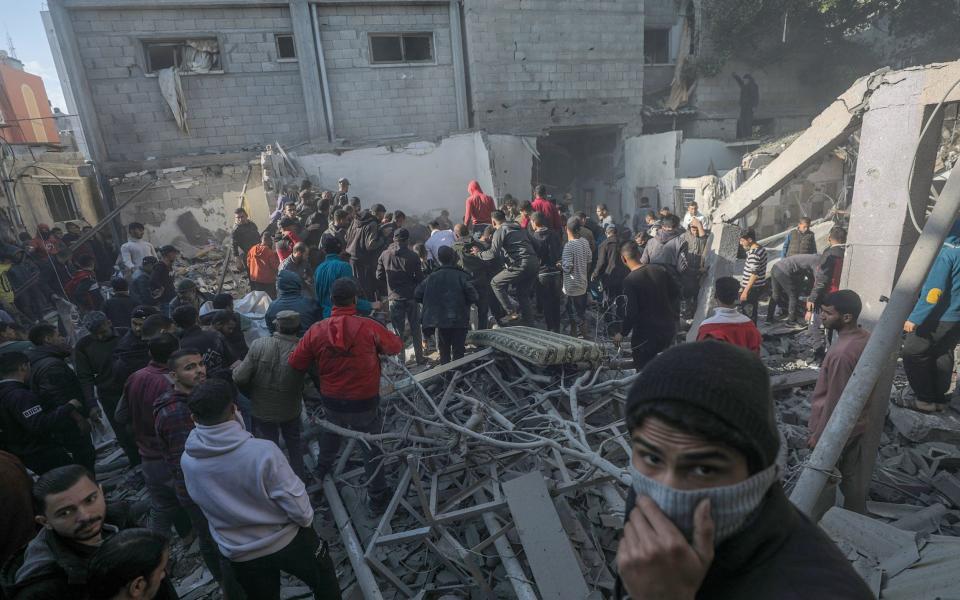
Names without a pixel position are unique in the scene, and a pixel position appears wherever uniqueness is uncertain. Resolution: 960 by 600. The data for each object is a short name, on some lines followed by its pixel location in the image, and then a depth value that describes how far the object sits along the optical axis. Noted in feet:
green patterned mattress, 15.42
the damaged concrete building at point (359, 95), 42.39
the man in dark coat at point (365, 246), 24.34
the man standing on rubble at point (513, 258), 22.76
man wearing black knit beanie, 3.18
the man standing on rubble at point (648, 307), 17.39
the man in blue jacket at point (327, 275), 19.03
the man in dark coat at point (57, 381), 13.24
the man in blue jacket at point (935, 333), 14.64
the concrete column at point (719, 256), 19.45
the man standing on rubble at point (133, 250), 26.57
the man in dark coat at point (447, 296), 19.65
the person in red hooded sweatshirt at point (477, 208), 30.94
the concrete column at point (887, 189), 11.23
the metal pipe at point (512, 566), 9.73
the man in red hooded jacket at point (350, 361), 13.01
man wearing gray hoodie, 8.27
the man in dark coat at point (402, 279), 22.03
